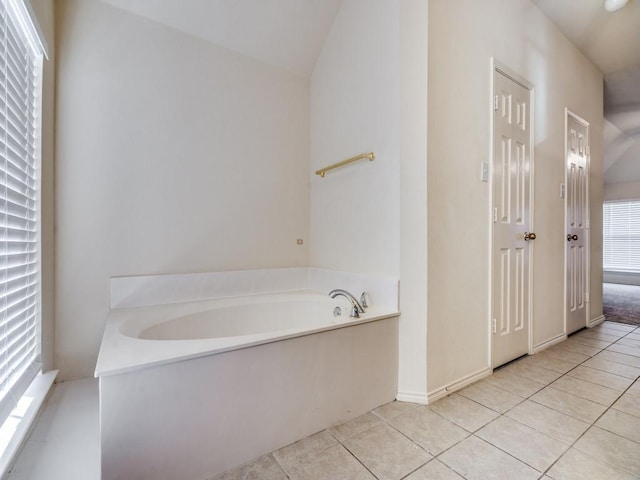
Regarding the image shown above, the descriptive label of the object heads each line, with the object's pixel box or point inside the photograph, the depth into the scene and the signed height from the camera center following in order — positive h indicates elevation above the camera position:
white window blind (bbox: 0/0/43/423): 1.01 +0.15
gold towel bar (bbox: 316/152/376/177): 1.79 +0.51
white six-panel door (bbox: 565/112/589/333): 2.67 +0.18
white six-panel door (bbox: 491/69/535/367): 1.96 +0.14
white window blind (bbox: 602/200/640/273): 5.56 +0.07
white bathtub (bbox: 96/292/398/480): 0.97 -0.58
